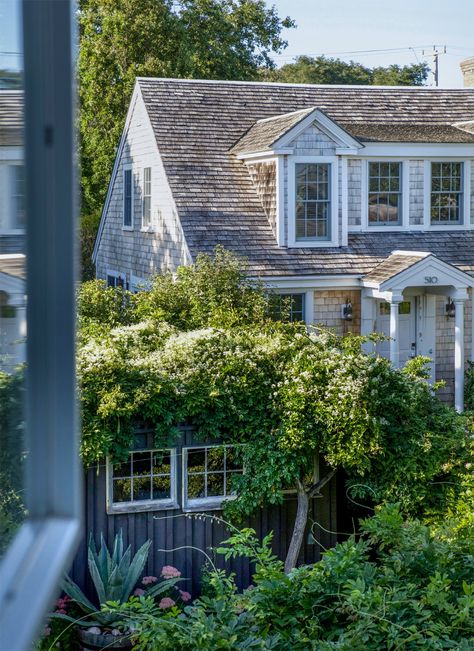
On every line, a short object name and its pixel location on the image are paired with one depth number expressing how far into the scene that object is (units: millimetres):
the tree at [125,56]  26375
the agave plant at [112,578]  9164
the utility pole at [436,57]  49625
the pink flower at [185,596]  9450
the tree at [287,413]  9969
